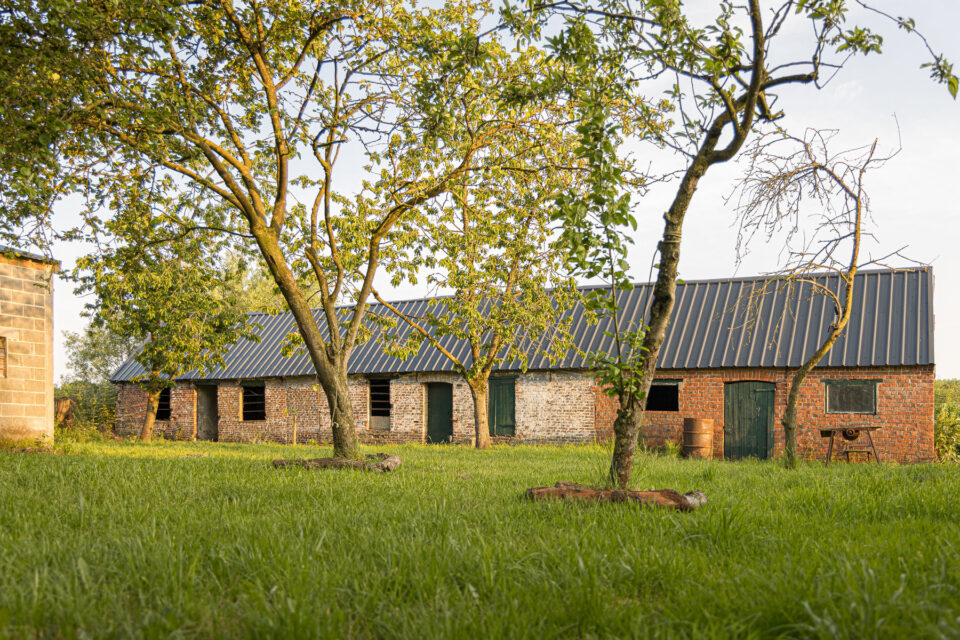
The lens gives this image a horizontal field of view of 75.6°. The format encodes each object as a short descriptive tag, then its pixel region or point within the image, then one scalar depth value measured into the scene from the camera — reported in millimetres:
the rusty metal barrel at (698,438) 17062
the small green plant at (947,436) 16953
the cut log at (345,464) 8938
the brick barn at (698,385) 16766
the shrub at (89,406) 20422
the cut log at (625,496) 5171
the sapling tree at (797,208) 9320
